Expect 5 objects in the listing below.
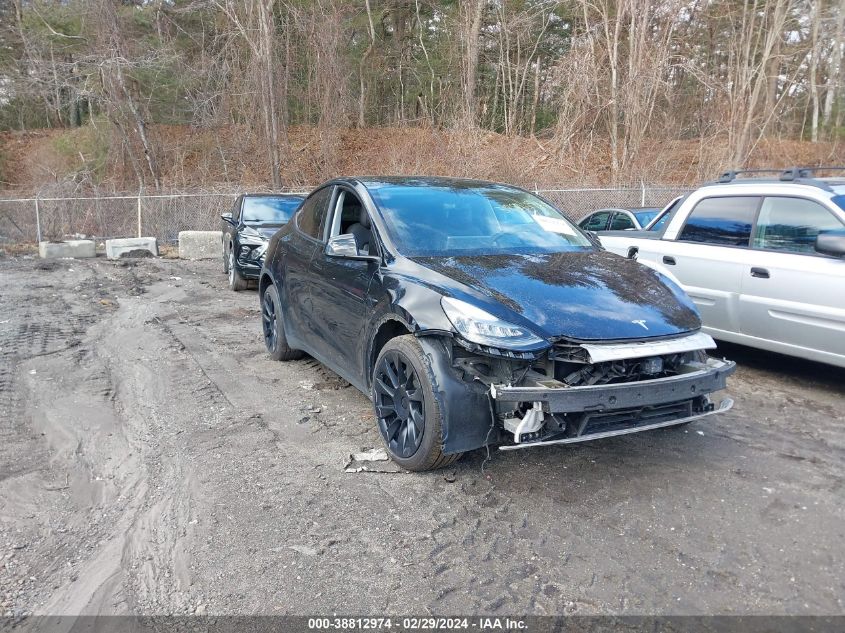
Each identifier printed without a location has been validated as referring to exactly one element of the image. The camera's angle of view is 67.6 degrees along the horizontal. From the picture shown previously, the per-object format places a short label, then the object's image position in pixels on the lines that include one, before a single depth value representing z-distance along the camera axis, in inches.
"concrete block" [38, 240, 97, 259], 636.1
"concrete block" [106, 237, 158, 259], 647.1
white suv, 203.6
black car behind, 422.9
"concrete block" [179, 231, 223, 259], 643.5
